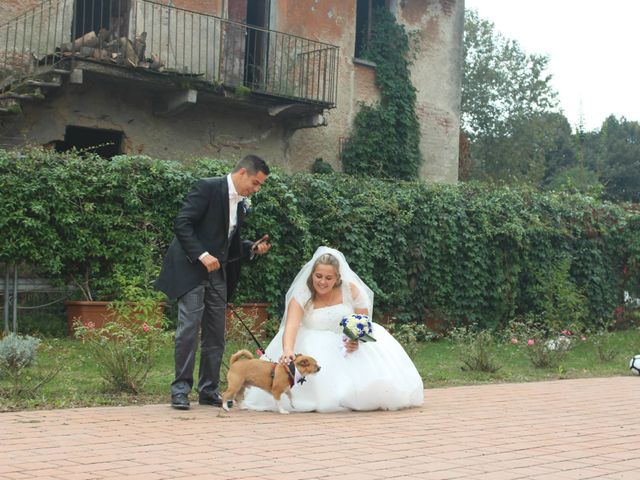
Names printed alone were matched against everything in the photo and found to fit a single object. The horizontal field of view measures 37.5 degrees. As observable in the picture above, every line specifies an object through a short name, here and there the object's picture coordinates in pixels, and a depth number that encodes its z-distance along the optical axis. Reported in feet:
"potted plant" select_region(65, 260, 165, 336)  36.73
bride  25.79
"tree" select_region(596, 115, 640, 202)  170.09
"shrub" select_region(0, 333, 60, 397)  25.57
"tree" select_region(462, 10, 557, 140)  154.20
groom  24.80
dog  24.82
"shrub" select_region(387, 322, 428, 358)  37.63
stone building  55.21
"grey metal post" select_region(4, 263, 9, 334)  39.61
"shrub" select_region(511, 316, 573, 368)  39.83
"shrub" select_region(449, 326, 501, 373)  36.65
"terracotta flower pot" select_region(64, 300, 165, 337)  40.57
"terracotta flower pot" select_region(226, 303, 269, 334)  42.62
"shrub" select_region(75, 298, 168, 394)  26.76
